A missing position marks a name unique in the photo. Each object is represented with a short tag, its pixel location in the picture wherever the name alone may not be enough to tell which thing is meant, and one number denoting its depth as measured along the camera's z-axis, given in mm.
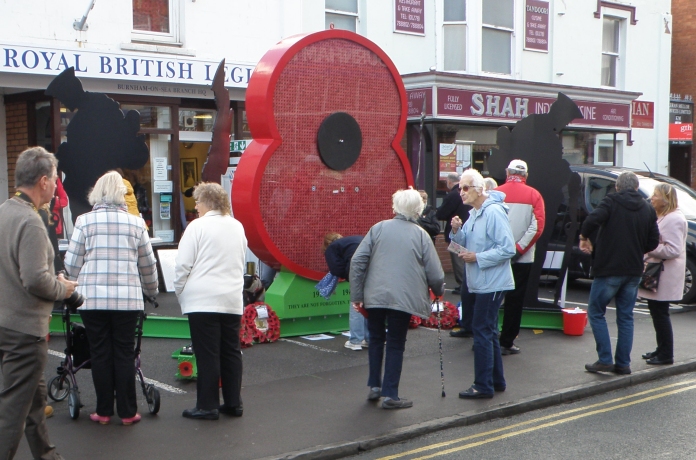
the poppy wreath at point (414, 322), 10214
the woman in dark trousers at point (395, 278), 6586
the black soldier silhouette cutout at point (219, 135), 8711
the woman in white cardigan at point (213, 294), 6281
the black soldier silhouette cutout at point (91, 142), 8883
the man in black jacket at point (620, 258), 7816
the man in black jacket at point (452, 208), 11773
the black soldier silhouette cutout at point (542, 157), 10188
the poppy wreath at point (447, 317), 10172
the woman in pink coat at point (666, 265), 8383
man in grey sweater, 4715
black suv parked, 13125
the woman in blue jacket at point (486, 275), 7047
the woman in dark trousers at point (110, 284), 6047
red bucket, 9773
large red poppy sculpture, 9117
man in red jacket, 8836
